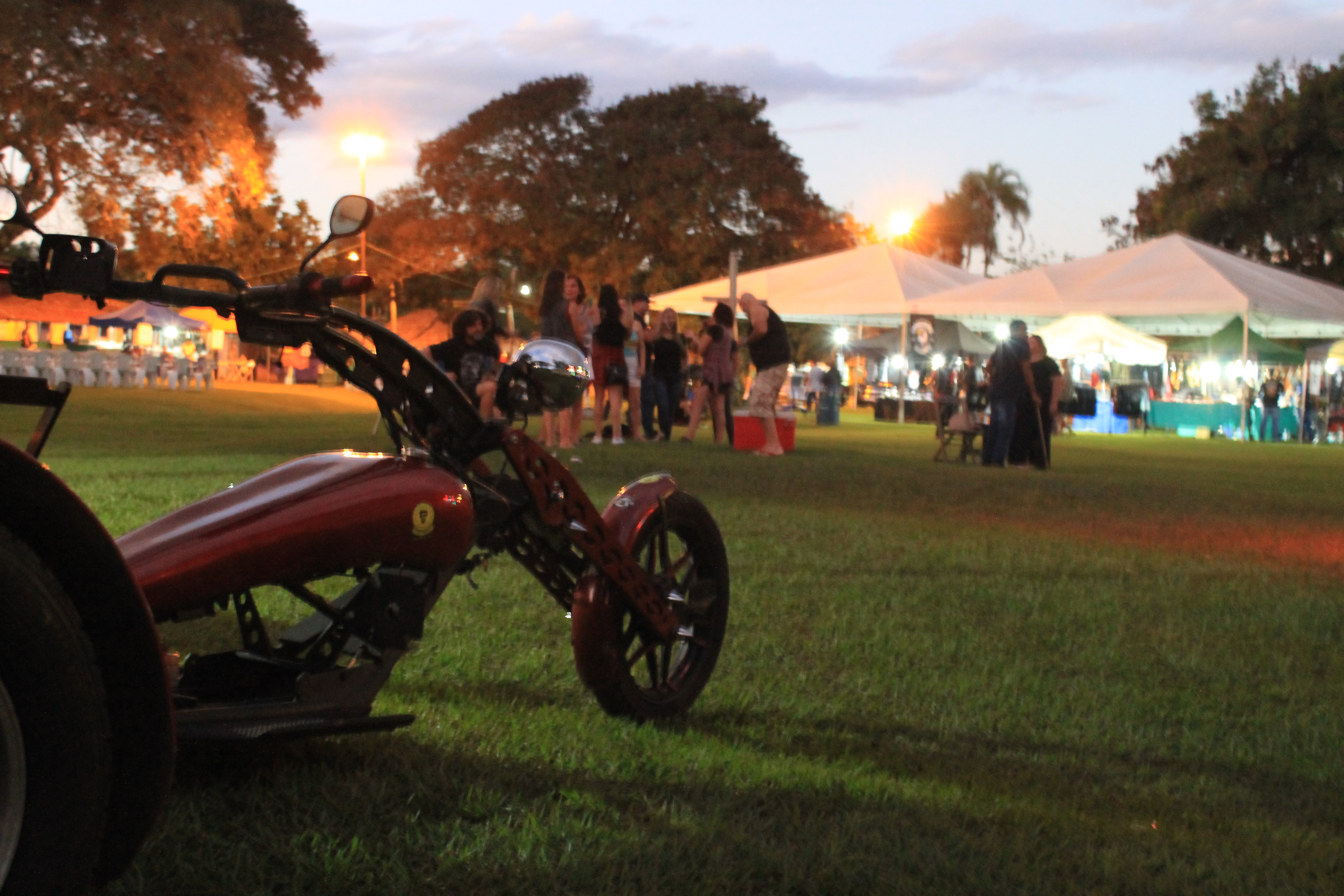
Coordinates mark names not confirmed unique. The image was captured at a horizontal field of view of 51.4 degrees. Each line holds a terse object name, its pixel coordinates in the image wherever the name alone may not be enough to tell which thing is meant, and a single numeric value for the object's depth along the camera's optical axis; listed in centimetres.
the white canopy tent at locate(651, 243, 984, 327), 3016
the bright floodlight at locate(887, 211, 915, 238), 4550
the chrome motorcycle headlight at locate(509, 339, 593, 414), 326
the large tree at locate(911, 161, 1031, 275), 8069
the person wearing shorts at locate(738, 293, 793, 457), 1539
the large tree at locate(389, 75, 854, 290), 4994
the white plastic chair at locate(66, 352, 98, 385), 3606
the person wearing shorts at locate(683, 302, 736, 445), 1689
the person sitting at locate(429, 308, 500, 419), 865
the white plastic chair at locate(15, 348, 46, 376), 3104
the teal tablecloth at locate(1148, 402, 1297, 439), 3056
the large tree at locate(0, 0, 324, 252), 2291
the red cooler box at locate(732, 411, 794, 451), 1634
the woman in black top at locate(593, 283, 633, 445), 1537
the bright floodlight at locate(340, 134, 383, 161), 3953
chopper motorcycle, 176
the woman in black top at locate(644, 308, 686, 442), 1742
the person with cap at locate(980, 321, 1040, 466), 1623
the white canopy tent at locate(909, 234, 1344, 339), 2780
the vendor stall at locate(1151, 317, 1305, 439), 3052
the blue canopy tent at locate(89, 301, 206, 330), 5194
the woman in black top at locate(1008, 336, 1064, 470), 1620
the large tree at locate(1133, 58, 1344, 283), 4725
